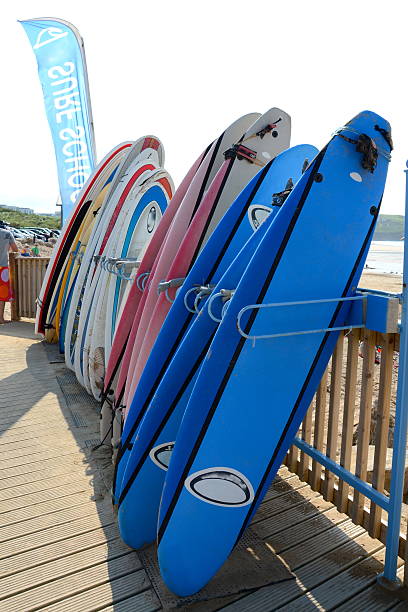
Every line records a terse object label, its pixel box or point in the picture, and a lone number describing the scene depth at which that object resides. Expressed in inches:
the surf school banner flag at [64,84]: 319.9
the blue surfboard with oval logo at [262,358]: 65.6
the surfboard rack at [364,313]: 64.2
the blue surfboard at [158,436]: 75.2
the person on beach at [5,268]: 268.6
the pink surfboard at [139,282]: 113.6
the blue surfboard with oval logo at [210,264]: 84.0
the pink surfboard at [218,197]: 96.1
